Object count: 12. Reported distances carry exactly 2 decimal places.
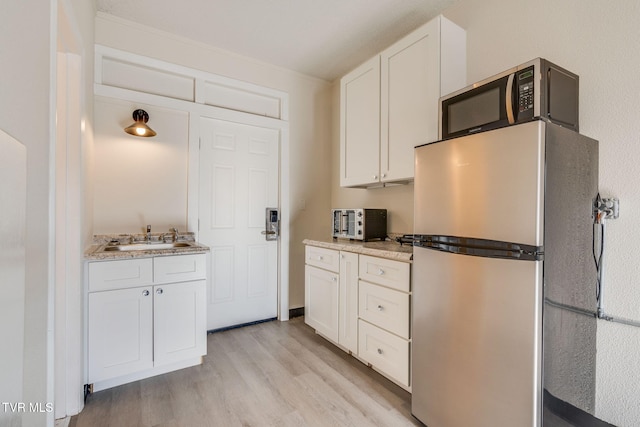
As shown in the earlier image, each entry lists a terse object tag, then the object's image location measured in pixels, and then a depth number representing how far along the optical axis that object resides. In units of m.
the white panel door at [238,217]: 2.89
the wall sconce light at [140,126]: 2.33
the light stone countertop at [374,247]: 1.87
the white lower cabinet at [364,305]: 1.86
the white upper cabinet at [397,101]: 1.97
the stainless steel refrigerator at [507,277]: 1.18
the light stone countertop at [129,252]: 1.90
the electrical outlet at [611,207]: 1.45
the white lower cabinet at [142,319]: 1.88
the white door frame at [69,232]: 1.65
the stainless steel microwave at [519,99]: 1.37
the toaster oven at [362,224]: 2.59
